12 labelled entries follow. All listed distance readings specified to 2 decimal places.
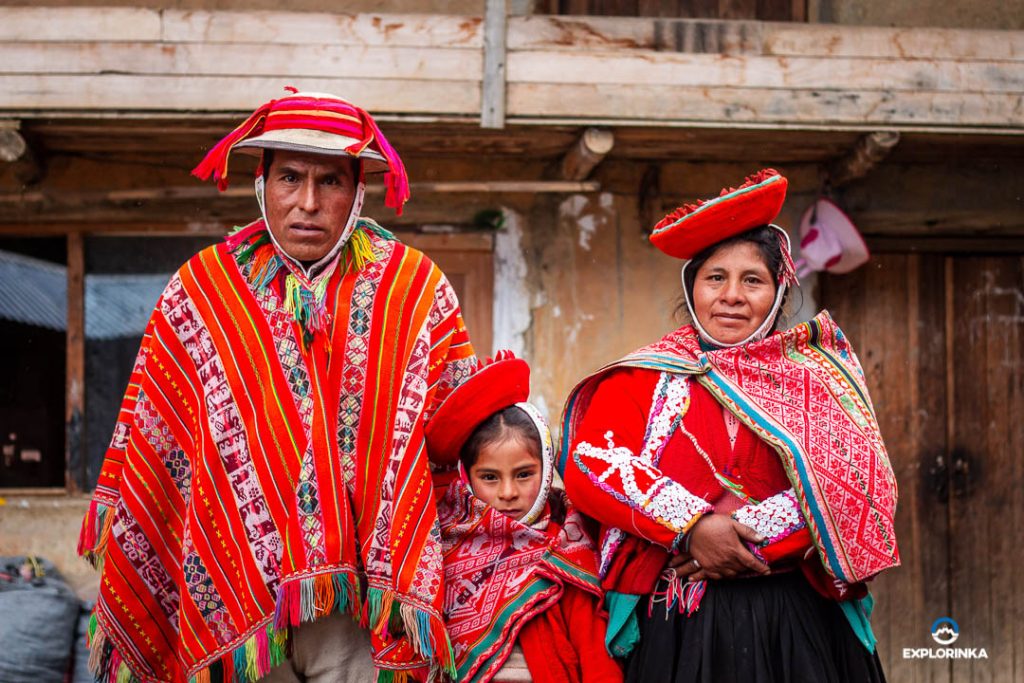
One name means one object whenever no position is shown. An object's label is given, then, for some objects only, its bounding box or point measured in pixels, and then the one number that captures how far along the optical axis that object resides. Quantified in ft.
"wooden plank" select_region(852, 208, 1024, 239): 18.58
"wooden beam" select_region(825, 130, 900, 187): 16.03
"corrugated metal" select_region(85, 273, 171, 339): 17.97
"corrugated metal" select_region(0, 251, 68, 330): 17.79
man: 7.99
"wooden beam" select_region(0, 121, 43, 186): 15.37
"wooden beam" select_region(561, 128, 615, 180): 15.62
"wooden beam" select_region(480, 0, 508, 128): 15.29
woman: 7.91
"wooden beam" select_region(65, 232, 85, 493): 17.71
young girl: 8.21
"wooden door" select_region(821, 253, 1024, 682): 18.85
